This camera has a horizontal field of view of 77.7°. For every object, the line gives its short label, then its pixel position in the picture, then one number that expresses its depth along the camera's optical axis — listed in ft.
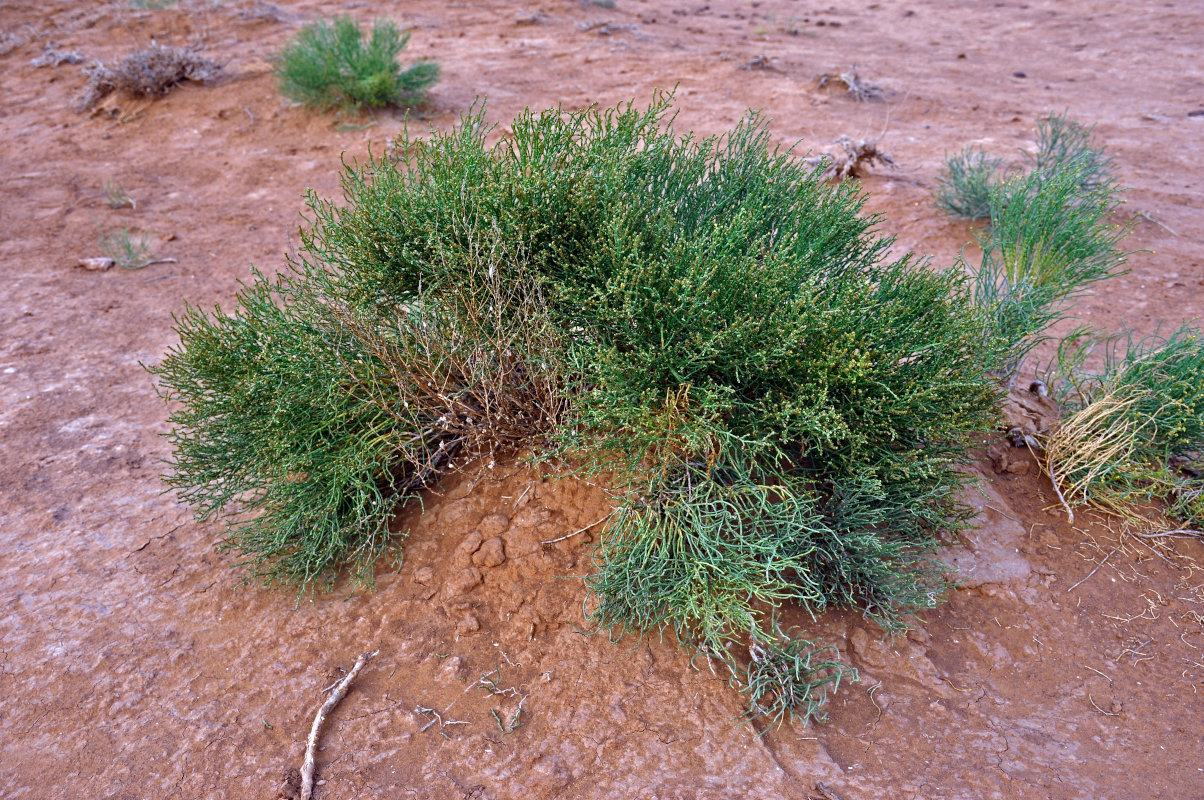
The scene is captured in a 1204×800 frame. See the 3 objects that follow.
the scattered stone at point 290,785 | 7.32
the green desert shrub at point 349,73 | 26.71
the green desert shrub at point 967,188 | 19.76
